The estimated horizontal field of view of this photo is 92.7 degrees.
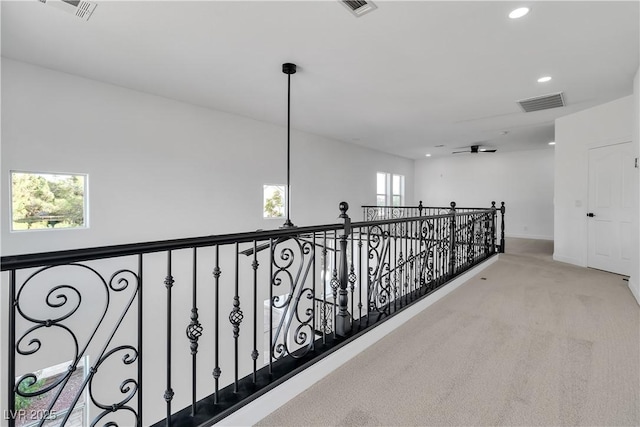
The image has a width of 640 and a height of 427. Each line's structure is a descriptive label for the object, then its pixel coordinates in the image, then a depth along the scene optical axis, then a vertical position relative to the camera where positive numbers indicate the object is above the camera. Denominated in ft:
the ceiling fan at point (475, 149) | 26.78 +5.49
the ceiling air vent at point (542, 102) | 14.65 +5.46
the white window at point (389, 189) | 31.81 +2.28
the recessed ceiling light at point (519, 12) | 8.20 +5.42
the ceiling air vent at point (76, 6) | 7.97 +5.44
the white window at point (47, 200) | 11.42 +0.37
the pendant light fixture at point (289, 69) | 11.28 +5.32
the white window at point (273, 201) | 20.15 +0.62
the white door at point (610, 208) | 14.75 +0.13
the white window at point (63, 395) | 11.37 -7.37
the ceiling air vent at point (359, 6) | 7.96 +5.42
